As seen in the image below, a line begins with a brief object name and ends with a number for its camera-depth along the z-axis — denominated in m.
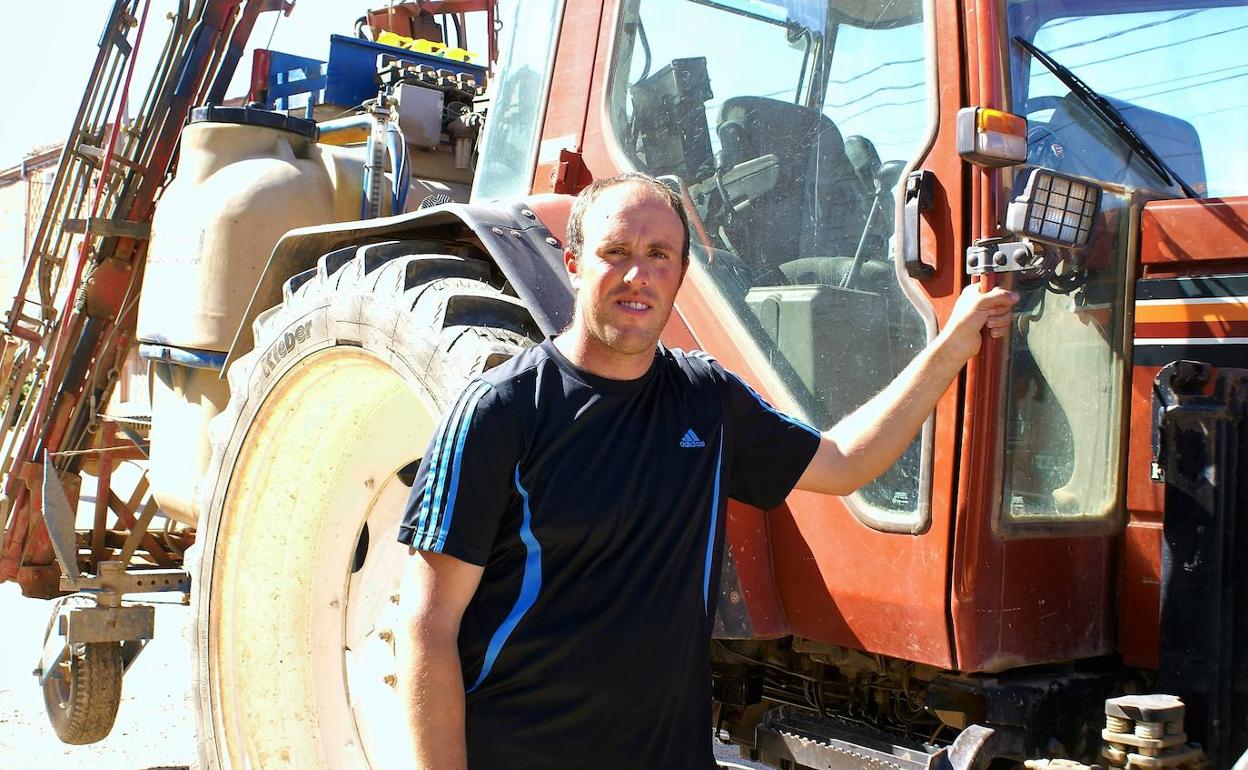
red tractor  2.27
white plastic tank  4.30
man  1.81
